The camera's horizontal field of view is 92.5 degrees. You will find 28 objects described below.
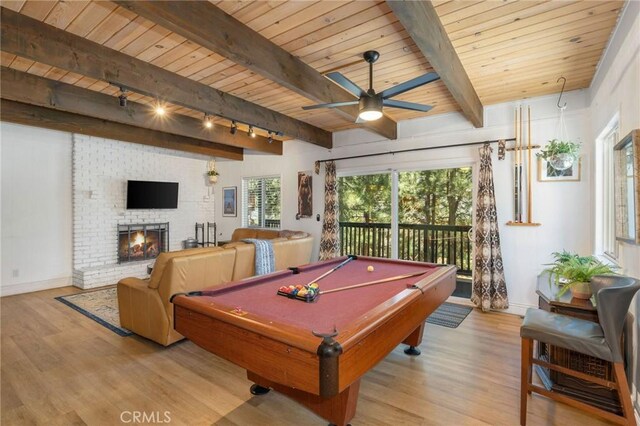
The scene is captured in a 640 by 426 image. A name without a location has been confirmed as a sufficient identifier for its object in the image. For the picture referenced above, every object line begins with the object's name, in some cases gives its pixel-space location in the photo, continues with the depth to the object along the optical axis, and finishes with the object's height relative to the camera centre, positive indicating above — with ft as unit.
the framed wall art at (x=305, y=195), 19.66 +1.16
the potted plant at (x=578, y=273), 7.59 -1.55
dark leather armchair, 5.75 -2.53
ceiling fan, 8.01 +3.39
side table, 6.86 -3.60
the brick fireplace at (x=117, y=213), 17.81 +0.04
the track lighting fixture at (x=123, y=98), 9.98 +3.88
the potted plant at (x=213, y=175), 23.66 +2.97
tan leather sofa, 9.78 -2.37
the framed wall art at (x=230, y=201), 24.11 +0.98
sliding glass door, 15.79 -0.06
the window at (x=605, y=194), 10.07 +0.64
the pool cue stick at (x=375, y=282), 7.48 -1.87
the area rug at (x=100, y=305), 11.90 -4.22
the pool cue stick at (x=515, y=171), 13.12 +1.80
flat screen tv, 19.76 +1.28
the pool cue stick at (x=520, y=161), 13.07 +2.21
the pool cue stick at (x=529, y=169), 12.75 +1.83
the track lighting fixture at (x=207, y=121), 14.55 +4.50
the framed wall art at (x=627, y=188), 6.27 +0.58
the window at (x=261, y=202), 22.17 +0.86
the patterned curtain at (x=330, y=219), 17.85 -0.38
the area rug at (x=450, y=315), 12.12 -4.34
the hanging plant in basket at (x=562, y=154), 10.88 +2.11
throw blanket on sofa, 12.91 -1.87
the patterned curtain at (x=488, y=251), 13.12 -1.69
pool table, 4.18 -1.91
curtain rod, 13.66 +3.23
